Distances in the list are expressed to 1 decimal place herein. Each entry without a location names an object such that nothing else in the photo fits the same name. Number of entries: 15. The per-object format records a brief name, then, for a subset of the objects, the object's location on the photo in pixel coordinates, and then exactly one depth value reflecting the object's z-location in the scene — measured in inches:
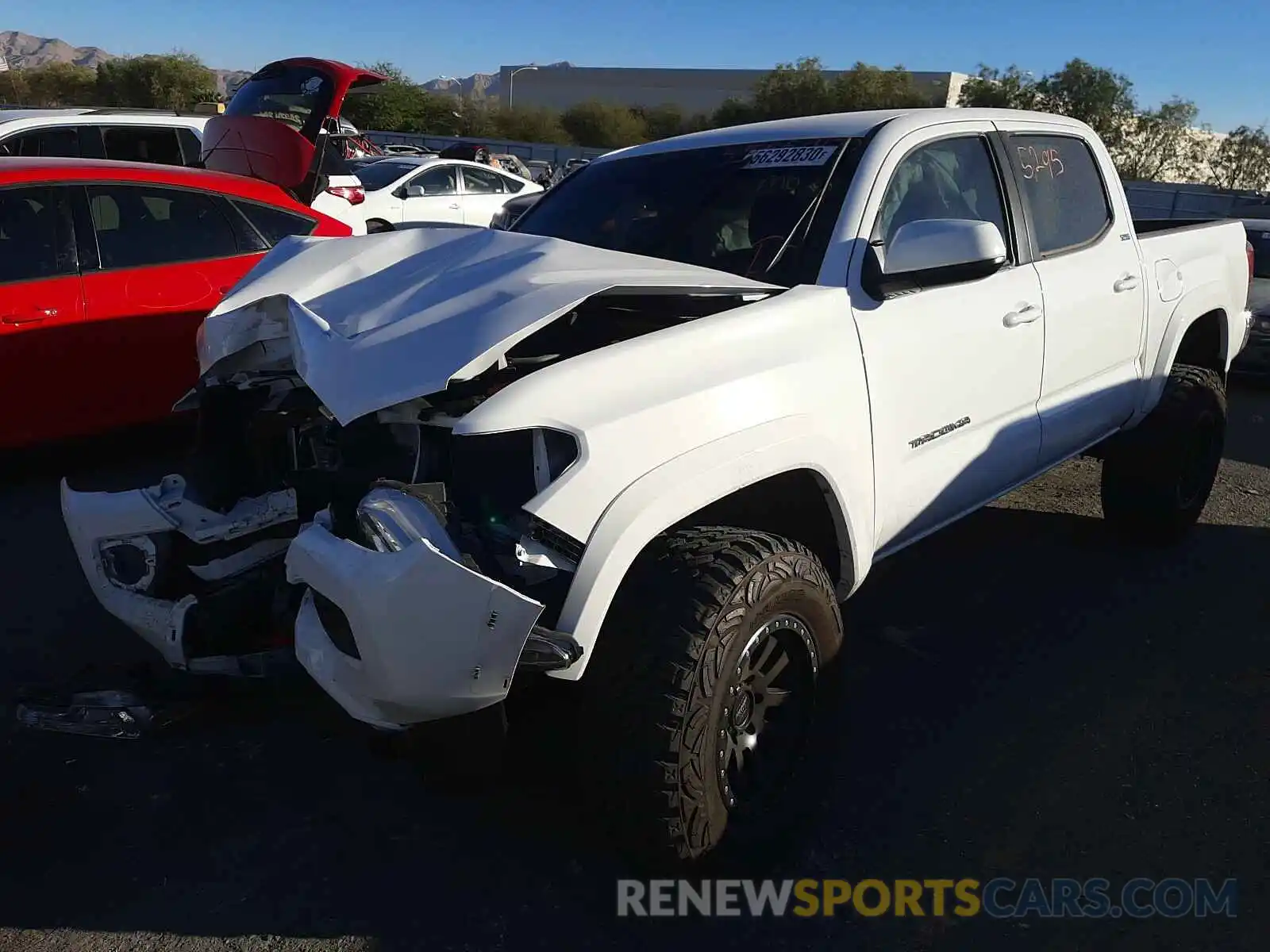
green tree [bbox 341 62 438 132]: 2005.4
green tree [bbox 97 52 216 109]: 2348.7
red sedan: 195.2
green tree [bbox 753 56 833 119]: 2145.7
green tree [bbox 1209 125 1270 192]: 1615.4
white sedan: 530.3
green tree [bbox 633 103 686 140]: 2321.6
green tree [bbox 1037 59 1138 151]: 1830.7
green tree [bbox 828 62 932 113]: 2110.0
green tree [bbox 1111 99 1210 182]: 1787.6
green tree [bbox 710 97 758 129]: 2076.8
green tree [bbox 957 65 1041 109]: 1941.4
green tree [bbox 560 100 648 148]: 2283.5
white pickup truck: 89.8
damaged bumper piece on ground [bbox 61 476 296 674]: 109.7
